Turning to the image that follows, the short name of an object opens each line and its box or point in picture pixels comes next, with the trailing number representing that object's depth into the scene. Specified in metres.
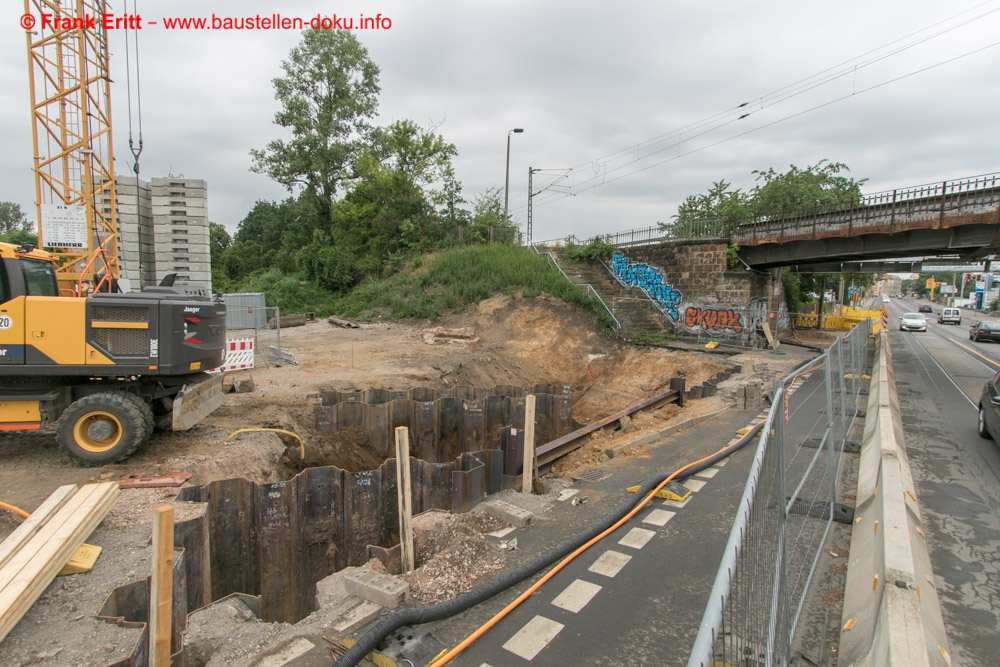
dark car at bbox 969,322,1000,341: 28.00
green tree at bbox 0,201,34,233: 72.81
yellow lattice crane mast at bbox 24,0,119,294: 13.92
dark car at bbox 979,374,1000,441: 8.18
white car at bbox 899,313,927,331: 35.81
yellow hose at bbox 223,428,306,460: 8.01
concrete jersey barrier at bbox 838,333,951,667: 2.80
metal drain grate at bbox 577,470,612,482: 6.97
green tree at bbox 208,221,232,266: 61.19
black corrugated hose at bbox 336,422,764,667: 3.29
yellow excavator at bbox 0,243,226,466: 6.59
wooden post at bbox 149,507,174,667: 3.04
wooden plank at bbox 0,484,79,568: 4.07
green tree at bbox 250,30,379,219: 35.62
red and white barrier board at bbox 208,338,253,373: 13.73
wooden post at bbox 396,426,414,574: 4.76
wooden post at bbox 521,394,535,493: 6.51
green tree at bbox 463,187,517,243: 31.80
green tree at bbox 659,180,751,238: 34.34
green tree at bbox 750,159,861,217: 34.22
